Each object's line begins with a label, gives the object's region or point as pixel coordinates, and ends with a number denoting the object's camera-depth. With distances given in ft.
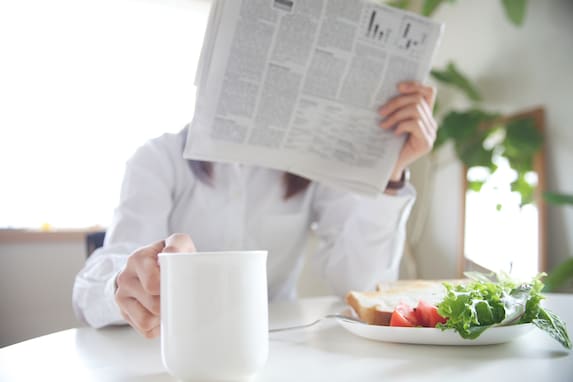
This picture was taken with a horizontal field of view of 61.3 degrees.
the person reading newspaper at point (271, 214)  2.92
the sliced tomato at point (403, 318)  1.86
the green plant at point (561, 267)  5.75
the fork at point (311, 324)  2.14
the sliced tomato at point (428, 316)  1.82
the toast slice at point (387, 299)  2.06
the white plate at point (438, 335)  1.69
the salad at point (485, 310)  1.63
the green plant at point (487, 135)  6.92
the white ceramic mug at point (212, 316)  1.32
